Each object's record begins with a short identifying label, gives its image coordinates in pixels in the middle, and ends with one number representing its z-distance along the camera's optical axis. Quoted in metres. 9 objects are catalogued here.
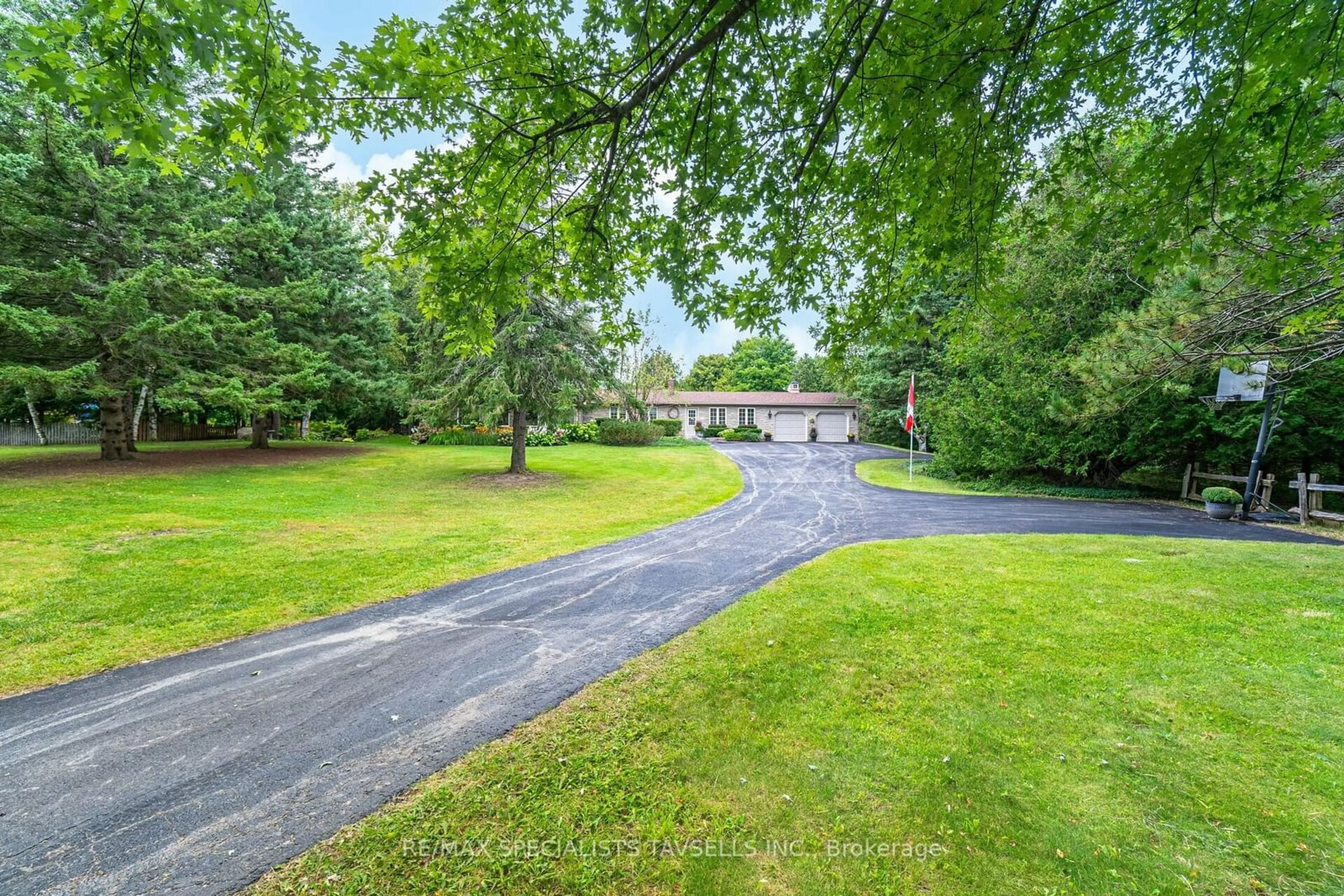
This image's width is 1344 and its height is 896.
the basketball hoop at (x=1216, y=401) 11.83
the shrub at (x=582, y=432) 30.31
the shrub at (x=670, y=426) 36.28
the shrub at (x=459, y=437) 27.55
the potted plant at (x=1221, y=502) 11.88
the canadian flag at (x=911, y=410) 18.34
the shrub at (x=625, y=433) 29.98
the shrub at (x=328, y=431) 29.38
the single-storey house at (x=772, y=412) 39.16
